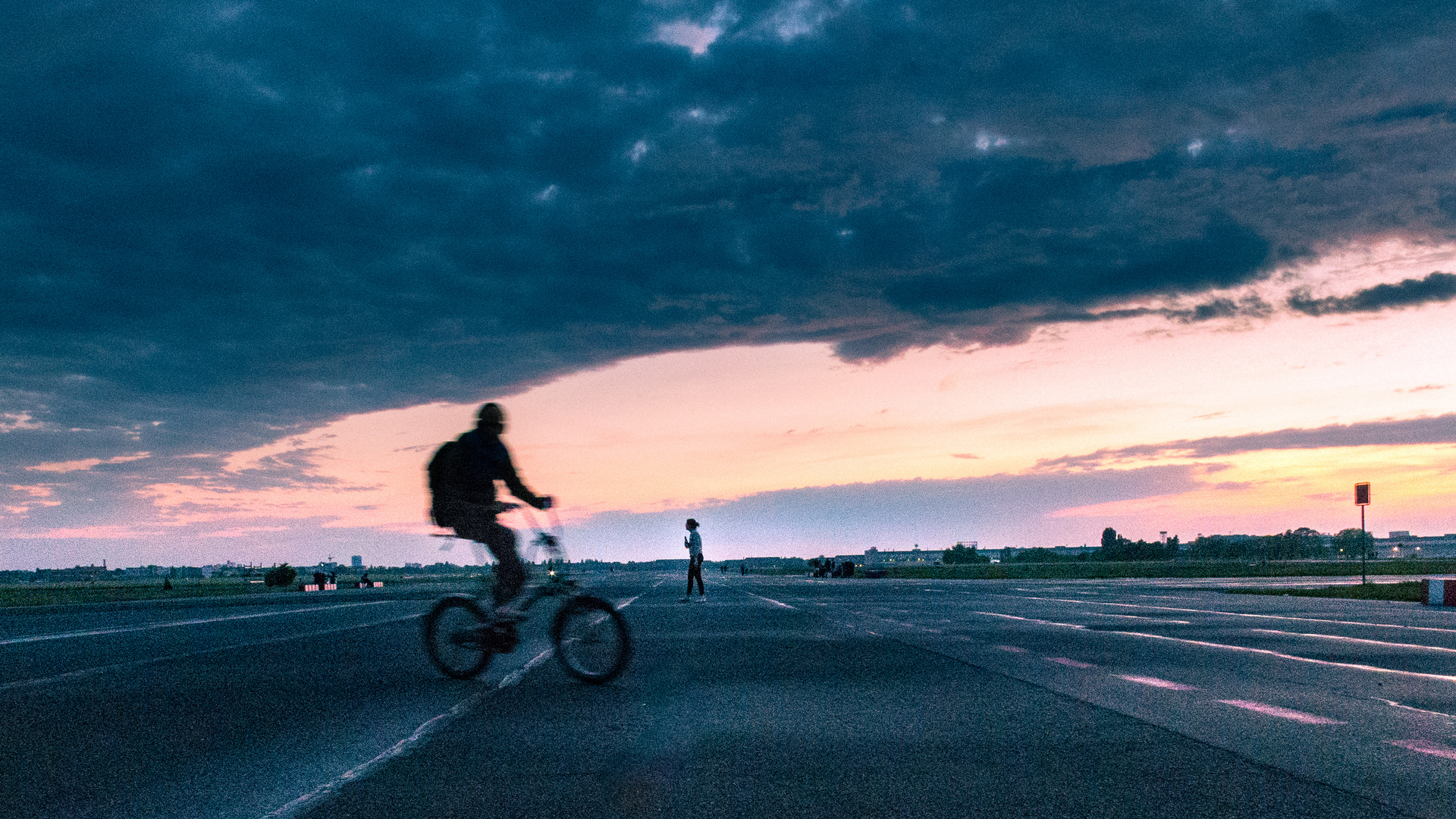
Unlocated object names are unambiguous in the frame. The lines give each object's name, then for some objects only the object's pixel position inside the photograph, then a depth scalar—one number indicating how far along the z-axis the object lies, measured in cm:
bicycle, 877
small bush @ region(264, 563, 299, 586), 8638
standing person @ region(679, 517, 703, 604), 2677
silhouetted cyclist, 875
